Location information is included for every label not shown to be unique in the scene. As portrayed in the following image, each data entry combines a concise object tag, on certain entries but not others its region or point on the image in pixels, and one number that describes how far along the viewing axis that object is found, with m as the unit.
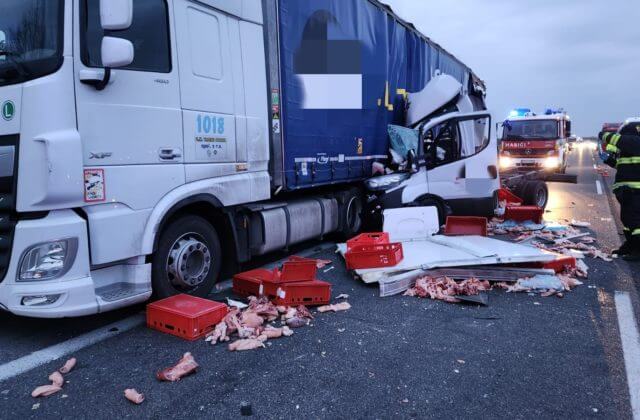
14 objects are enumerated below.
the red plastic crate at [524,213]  9.18
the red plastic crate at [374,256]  5.37
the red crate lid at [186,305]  3.85
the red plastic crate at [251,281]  4.71
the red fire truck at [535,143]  16.39
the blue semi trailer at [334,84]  5.70
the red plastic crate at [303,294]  4.45
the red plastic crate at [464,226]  7.05
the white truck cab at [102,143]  3.40
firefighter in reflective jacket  6.46
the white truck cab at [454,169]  7.89
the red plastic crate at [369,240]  5.72
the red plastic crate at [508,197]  10.34
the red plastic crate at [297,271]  4.57
